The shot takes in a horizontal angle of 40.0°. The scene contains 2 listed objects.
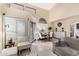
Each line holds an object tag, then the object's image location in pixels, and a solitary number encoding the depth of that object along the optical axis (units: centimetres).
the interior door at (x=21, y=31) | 177
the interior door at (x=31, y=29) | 180
